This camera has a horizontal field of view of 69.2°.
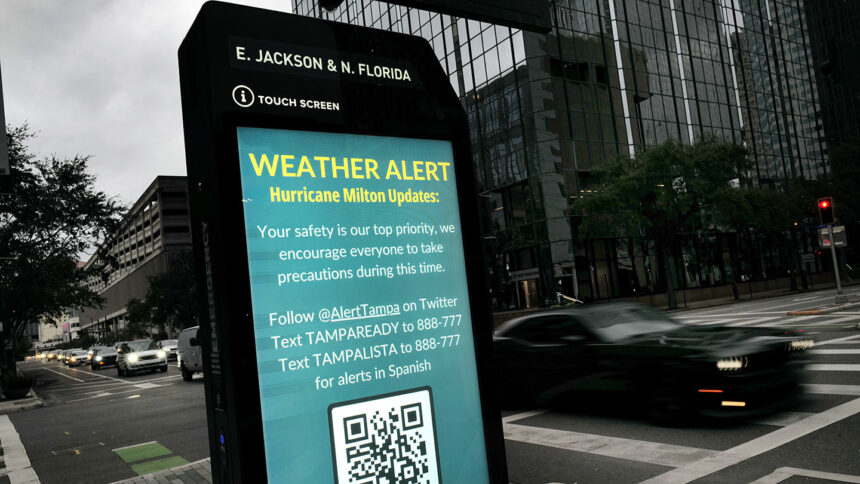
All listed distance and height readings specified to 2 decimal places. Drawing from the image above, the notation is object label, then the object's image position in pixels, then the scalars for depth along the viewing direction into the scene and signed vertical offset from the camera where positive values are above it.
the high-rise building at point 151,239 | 113.56 +16.29
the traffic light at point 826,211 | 20.36 +1.14
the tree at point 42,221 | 31.02 +5.74
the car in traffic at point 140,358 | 29.78 -1.71
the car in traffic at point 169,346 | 39.41 -1.63
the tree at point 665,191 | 33.03 +3.92
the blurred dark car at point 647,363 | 6.97 -1.18
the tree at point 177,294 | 64.31 +2.62
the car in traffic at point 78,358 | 59.44 -2.62
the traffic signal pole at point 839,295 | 21.43 -1.77
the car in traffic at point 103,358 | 44.41 -2.18
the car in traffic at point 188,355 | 20.51 -1.25
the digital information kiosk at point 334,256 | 3.05 +0.24
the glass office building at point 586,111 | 39.12 +10.88
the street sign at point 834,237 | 21.67 +0.29
